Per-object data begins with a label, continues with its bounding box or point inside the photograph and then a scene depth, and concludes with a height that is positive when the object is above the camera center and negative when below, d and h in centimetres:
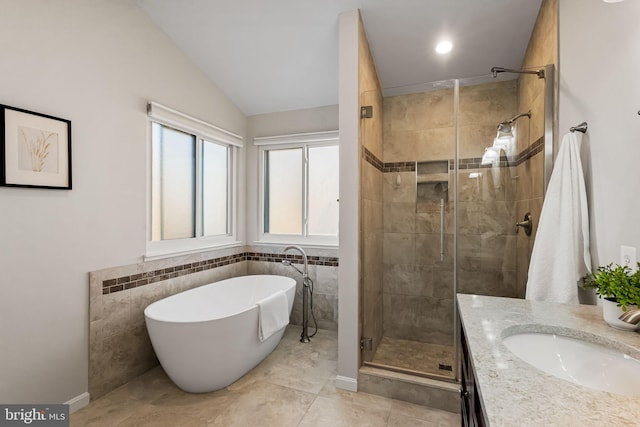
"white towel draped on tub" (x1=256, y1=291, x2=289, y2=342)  214 -78
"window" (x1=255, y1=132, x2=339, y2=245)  324 +29
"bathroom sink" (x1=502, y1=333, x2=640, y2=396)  79 -43
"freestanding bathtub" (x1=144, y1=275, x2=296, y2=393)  186 -87
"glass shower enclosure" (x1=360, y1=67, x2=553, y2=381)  210 +7
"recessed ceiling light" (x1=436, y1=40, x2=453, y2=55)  234 +134
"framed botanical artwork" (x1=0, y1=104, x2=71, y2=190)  158 +36
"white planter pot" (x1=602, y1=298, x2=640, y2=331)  92 -33
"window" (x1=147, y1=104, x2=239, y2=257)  253 +27
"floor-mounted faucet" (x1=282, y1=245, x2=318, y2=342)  292 -80
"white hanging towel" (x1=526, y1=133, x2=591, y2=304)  144 -11
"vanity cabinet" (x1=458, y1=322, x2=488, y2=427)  82 -58
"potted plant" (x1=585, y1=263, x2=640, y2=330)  90 -25
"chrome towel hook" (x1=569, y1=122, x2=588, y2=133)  143 +42
